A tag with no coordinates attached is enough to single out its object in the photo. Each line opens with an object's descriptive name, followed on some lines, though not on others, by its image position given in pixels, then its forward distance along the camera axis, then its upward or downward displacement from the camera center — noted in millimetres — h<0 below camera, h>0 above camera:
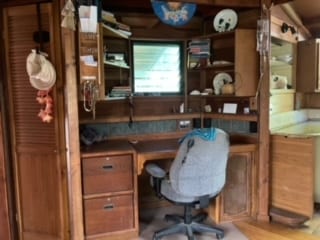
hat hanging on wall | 2213 +186
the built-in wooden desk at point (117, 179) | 2473 -719
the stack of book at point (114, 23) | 2634 +652
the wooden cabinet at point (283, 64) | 3327 +313
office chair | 2264 -637
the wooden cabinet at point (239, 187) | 2930 -944
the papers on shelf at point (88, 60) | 2342 +262
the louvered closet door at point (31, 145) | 2375 -413
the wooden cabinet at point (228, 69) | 2918 +238
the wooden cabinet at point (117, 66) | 2936 +271
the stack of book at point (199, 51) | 3232 +448
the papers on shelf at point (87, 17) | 2273 +579
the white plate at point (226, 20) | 3078 +736
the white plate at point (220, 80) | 3221 +123
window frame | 3207 +294
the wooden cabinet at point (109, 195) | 2471 -855
